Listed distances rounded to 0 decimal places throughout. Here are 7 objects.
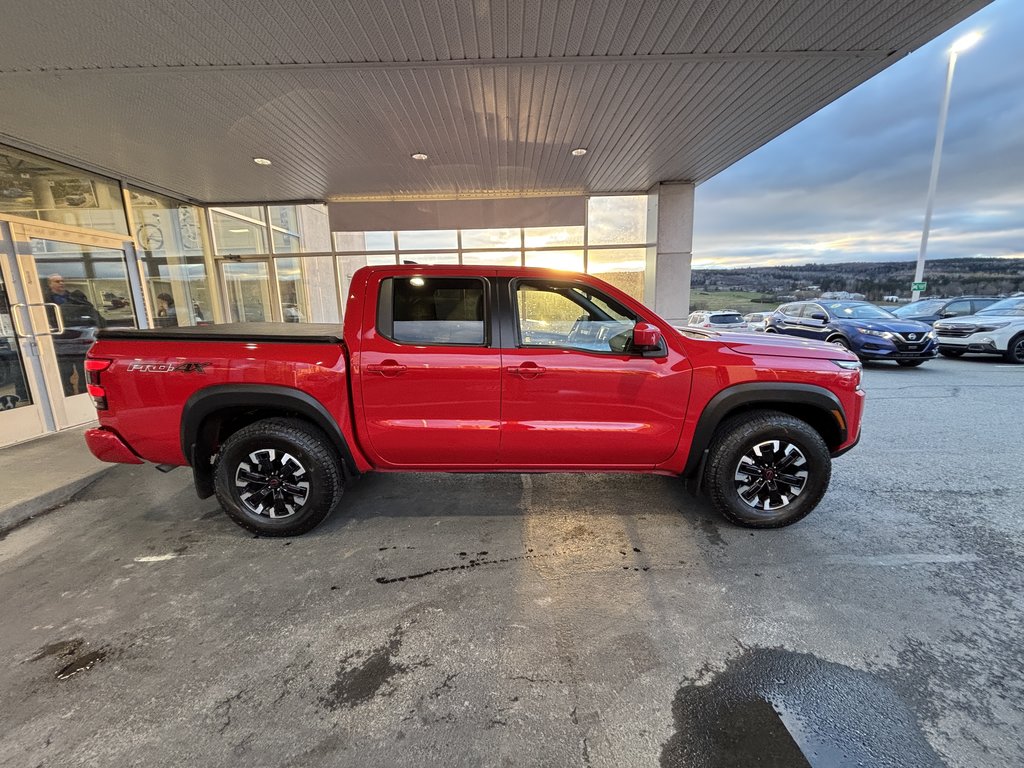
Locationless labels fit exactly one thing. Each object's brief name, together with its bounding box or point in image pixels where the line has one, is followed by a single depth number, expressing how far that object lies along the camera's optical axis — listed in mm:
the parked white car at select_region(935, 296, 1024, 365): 10070
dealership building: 3812
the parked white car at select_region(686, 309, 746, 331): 17359
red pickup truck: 3066
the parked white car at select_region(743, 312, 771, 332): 14453
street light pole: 16625
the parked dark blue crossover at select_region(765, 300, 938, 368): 9523
